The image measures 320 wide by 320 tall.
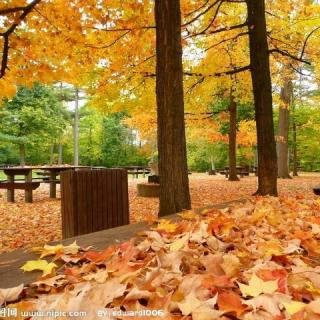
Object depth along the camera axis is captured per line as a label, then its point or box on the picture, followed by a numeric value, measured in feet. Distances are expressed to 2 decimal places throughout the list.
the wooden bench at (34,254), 5.97
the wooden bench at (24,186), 34.68
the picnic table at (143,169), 84.36
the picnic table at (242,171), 74.79
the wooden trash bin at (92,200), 17.75
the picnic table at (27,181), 34.84
